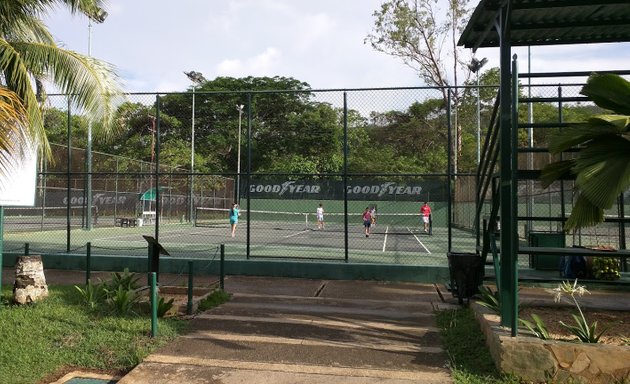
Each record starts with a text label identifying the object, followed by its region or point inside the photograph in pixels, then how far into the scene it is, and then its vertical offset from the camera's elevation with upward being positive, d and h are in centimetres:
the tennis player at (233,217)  1969 -61
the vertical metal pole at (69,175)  1128 +60
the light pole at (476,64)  2822 +802
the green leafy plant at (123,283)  788 -129
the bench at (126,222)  2654 -107
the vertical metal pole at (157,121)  1105 +180
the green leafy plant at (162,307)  696 -147
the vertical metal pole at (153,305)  613 -127
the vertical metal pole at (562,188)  905 +29
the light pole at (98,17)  877 +336
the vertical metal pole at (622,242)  738 -66
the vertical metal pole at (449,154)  989 +101
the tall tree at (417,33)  3403 +1180
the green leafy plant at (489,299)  613 -123
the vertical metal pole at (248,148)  1067 +116
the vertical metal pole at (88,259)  849 -100
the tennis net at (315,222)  2632 -115
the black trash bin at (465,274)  736 -105
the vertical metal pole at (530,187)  1206 +49
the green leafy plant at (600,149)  441 +51
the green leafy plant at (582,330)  486 -125
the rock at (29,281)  750 -122
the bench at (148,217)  2790 -87
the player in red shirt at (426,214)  2072 -45
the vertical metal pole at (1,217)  724 -23
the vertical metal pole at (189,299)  729 -142
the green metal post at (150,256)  779 -86
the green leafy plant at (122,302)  715 -146
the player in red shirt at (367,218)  2111 -64
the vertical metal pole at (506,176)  530 +30
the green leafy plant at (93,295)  745 -143
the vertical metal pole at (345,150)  1043 +112
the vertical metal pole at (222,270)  865 -118
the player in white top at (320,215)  2065 -55
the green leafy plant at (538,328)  497 -129
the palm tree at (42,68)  730 +212
